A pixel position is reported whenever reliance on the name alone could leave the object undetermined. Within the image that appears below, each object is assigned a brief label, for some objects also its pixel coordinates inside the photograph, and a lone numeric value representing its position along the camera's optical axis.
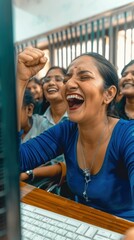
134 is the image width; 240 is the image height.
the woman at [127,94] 1.70
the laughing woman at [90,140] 0.87
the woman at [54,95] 1.89
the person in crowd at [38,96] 2.42
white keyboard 0.55
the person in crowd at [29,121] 1.72
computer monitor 0.17
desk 0.62
